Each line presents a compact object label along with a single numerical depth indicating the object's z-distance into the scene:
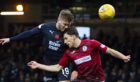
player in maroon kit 10.40
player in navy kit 12.23
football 12.38
